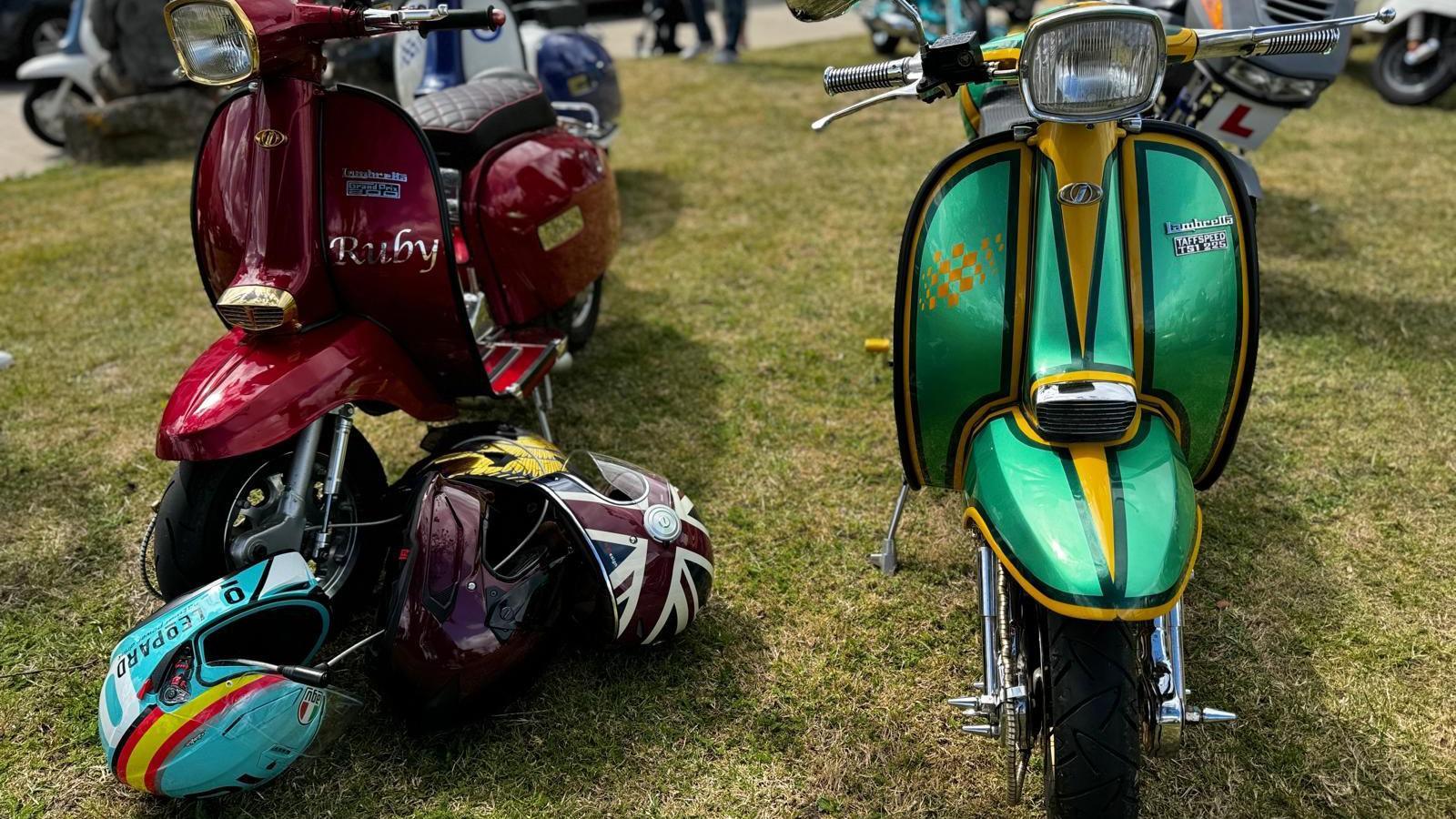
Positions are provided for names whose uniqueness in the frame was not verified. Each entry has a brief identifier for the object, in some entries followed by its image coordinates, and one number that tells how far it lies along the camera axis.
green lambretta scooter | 1.57
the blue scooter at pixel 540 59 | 4.26
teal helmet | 1.84
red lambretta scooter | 2.14
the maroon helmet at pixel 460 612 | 2.03
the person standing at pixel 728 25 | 8.91
